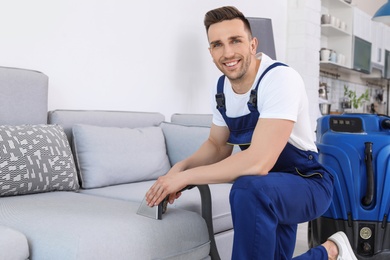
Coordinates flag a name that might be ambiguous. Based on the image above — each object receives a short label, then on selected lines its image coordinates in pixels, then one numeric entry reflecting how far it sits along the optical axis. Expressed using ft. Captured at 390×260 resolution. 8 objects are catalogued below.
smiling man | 5.38
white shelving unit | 20.07
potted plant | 21.80
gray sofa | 5.00
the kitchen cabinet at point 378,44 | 22.99
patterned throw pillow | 6.64
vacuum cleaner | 8.01
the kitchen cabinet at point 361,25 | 20.44
